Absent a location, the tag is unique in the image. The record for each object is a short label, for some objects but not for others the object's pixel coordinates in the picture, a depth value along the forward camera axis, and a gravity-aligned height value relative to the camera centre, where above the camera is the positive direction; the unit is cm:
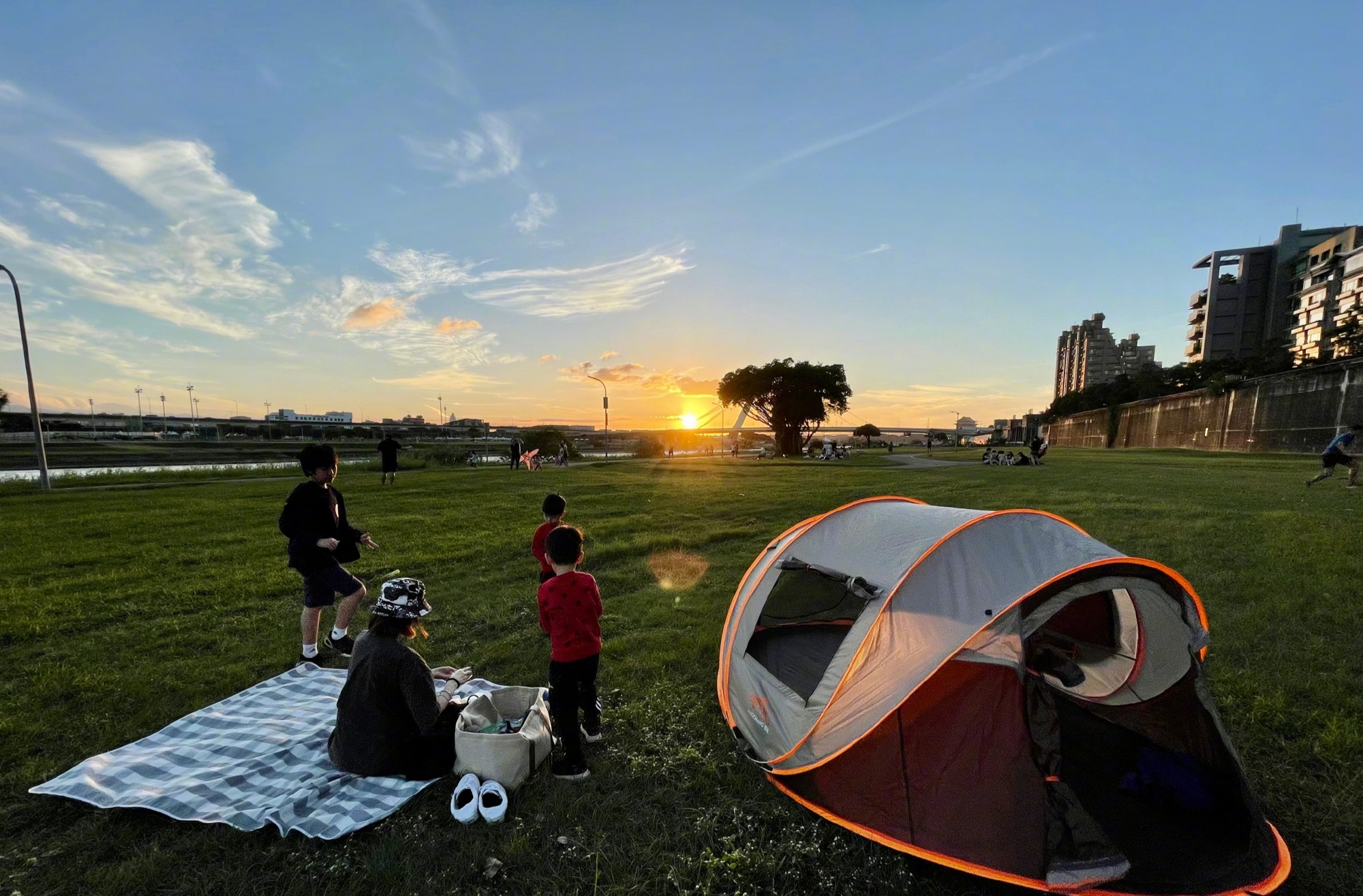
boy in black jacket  519 -126
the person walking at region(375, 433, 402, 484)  2086 -165
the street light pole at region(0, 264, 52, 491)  1810 -67
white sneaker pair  323 -233
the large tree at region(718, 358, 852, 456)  4769 +162
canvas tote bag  347 -216
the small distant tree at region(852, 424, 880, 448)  13012 -442
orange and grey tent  287 -199
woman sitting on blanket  345 -189
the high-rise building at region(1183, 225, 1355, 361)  8162 +1890
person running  1509 -122
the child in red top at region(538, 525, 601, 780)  370 -149
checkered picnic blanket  326 -239
